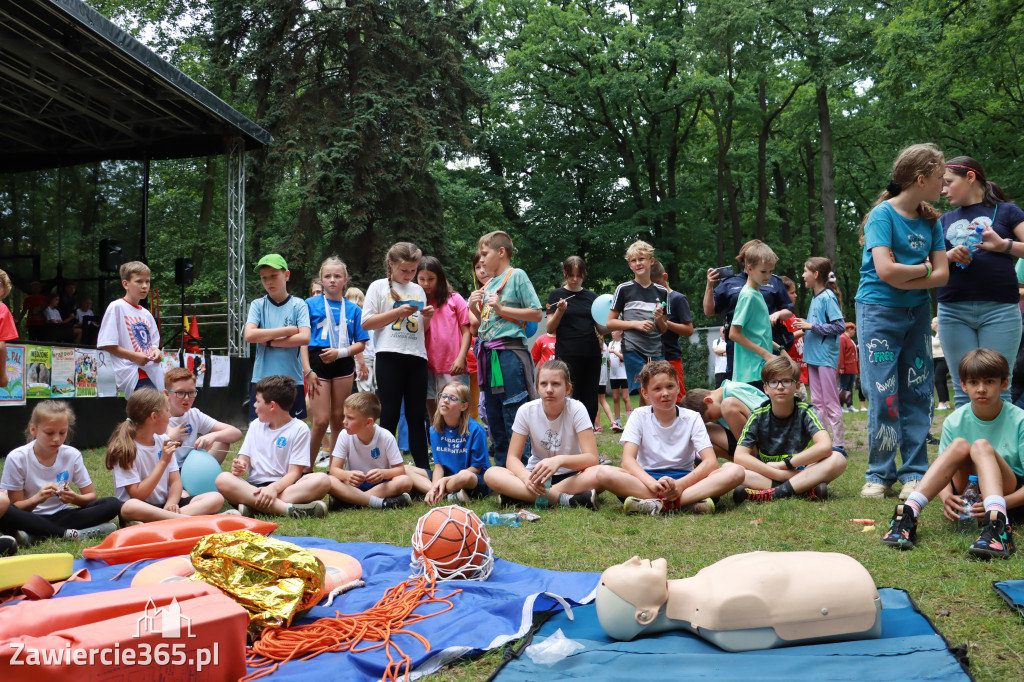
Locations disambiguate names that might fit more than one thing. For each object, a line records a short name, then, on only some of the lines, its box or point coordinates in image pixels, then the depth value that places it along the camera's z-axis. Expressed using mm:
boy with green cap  5887
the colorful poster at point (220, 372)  11602
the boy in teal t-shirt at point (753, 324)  5637
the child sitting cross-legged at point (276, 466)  4938
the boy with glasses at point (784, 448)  4773
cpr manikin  2410
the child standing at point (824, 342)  6652
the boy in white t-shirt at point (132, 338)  5680
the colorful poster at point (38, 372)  8562
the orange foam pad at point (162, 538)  3787
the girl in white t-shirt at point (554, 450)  4809
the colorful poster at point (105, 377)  9625
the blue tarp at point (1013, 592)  2547
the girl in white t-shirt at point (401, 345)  5727
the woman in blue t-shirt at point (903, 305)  4199
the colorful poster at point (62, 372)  8898
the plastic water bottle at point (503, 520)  4395
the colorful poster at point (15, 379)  8305
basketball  3285
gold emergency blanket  2742
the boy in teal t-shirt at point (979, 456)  3475
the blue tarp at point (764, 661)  2166
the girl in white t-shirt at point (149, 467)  4676
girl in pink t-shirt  6270
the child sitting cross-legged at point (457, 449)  5250
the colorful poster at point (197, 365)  10719
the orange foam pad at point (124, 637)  1979
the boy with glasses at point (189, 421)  5551
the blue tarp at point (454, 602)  2416
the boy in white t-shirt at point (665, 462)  4562
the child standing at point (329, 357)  6102
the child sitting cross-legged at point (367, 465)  5133
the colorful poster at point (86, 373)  9250
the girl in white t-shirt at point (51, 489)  4363
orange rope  2469
